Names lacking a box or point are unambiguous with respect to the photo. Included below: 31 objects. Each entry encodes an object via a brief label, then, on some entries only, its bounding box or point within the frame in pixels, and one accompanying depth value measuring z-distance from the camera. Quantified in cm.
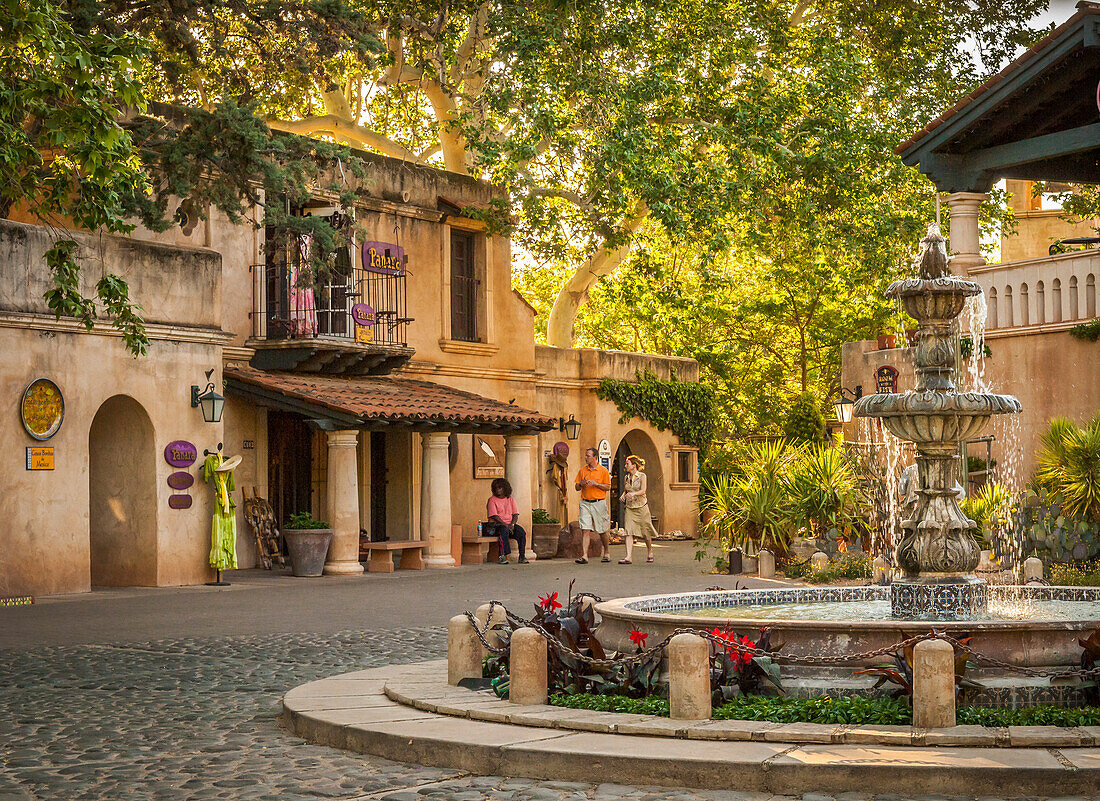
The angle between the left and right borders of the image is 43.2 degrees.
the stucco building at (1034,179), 1597
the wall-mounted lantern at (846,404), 2326
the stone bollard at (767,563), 1880
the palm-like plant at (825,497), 1958
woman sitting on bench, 2386
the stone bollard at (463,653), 905
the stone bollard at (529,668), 813
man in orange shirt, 2264
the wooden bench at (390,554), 2178
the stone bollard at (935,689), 710
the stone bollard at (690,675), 747
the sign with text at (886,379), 2325
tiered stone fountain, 955
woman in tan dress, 2234
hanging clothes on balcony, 2167
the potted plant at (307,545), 2045
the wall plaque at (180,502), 1919
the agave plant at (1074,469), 1620
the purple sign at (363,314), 2278
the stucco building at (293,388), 1758
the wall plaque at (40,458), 1720
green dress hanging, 1931
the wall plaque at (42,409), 1722
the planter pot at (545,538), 2580
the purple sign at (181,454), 1916
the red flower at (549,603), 930
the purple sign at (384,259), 2362
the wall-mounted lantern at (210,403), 1956
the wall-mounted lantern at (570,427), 2930
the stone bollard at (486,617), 983
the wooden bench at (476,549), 2388
